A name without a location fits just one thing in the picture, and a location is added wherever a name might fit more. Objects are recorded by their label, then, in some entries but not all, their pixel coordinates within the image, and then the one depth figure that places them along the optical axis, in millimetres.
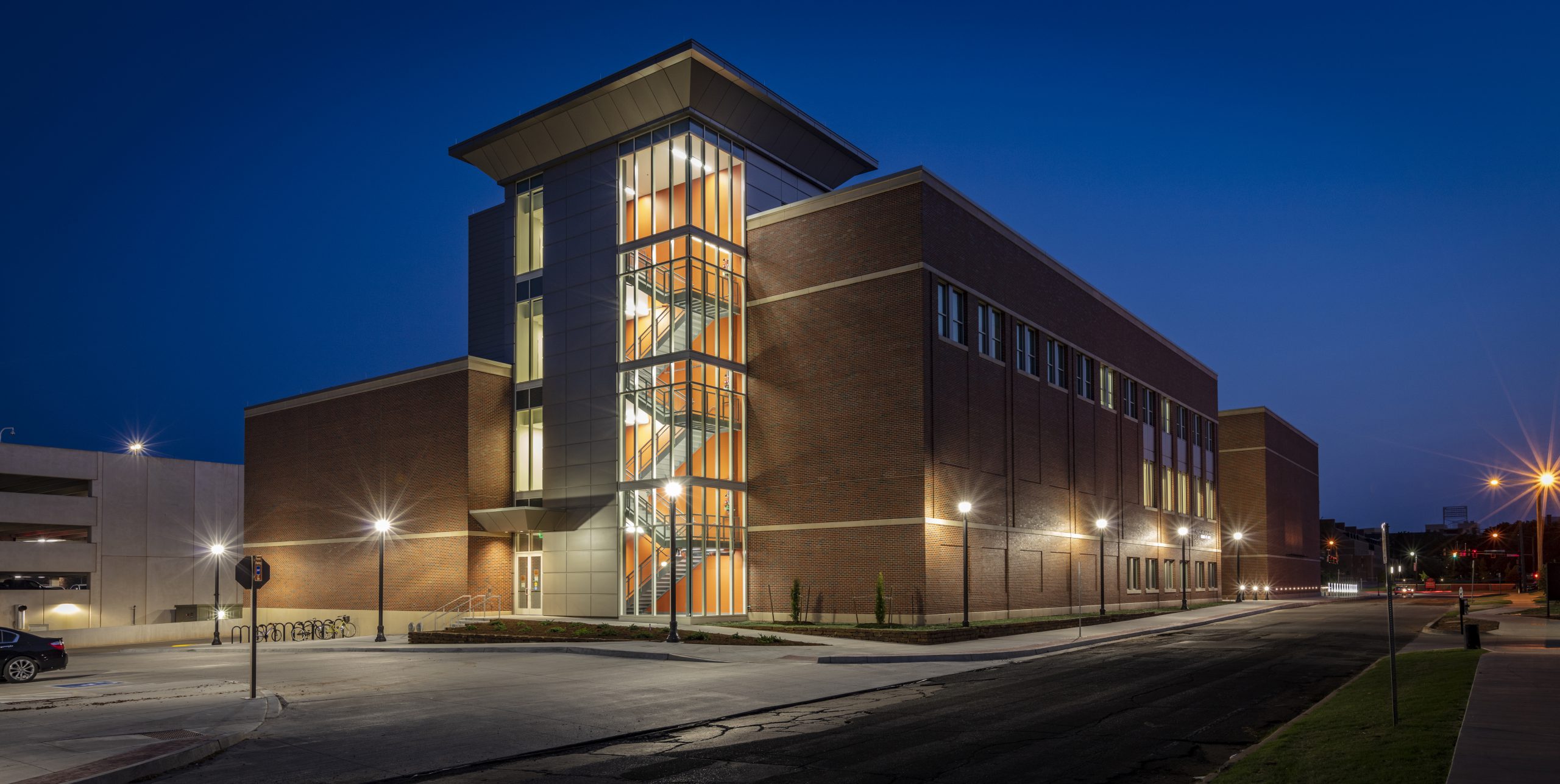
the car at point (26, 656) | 24547
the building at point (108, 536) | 61156
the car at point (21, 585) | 59719
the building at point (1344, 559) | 149750
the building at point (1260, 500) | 83688
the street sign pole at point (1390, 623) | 12032
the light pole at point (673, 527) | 30344
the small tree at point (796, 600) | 37781
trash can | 24547
